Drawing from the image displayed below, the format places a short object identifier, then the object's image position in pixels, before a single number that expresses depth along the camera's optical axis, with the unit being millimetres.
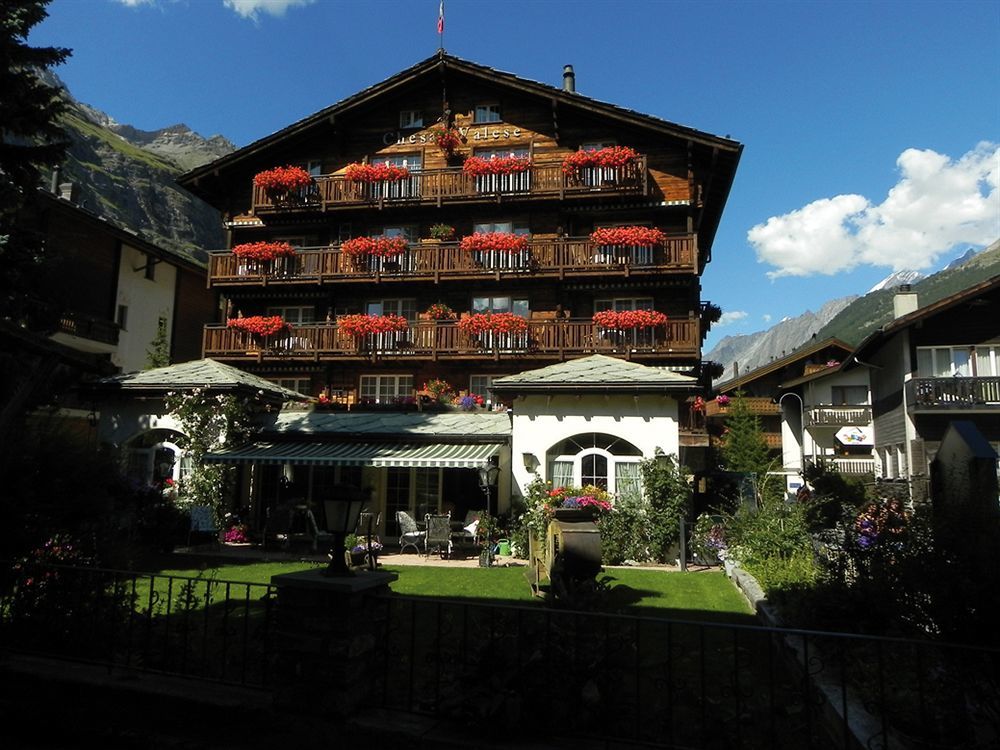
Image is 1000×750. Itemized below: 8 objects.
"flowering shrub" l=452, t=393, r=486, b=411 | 20498
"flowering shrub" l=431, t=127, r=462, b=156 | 24578
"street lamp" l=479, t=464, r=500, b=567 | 15039
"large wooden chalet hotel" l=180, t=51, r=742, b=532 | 21562
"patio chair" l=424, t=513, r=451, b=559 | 14695
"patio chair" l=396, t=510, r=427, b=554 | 15344
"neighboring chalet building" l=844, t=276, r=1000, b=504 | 24531
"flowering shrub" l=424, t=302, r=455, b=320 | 22953
